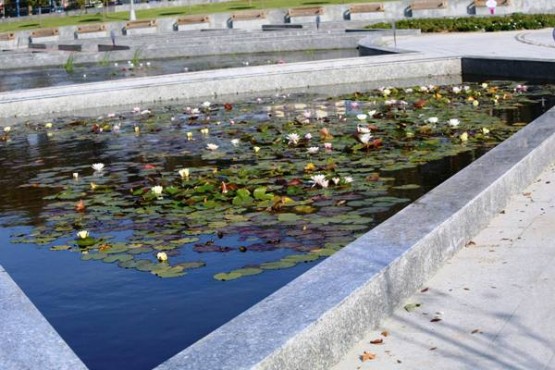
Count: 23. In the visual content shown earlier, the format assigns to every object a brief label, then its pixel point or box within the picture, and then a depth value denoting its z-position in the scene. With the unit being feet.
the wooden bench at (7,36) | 136.56
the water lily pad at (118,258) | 20.64
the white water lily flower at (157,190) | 25.44
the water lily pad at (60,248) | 22.12
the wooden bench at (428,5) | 119.75
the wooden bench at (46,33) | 136.36
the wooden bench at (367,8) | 122.62
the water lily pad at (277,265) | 19.52
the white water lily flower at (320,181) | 25.05
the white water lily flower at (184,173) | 27.65
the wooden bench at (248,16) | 130.31
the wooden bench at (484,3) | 116.26
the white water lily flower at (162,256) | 20.33
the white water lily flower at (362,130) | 32.76
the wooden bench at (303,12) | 127.34
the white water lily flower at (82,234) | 21.59
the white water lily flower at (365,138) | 30.34
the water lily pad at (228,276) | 19.08
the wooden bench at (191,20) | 132.36
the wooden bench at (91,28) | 134.49
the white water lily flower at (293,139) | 31.73
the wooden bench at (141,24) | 132.77
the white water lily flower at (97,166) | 29.00
